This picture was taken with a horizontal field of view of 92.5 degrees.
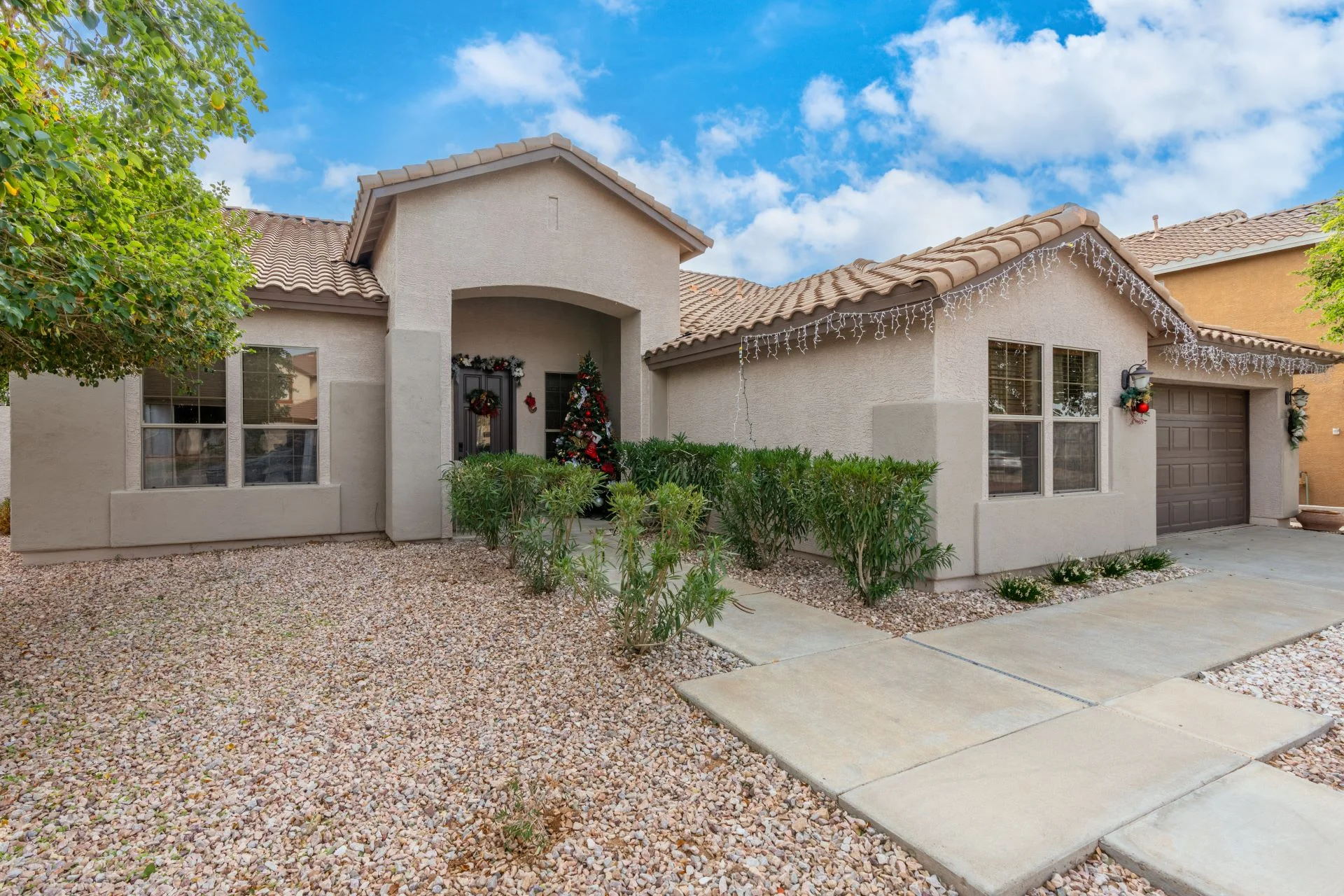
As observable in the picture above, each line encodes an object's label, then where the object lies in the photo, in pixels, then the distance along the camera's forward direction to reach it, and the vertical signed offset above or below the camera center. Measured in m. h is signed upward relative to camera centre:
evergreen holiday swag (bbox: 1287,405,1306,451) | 10.59 +0.46
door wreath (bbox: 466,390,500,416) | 10.81 +0.81
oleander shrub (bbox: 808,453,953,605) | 5.36 -0.58
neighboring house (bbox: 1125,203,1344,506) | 12.98 +3.63
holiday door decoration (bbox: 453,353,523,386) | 10.73 +1.48
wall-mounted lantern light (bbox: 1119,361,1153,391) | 7.58 +0.89
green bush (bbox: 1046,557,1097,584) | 6.66 -1.27
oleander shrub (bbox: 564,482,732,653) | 4.09 -0.81
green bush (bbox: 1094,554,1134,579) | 7.02 -1.27
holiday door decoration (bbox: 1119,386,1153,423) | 7.58 +0.61
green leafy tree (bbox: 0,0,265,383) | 3.01 +1.51
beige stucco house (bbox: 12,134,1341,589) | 6.50 +0.86
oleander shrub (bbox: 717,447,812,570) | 6.56 -0.57
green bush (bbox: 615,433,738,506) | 7.76 -0.16
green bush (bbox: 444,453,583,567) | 6.32 -0.44
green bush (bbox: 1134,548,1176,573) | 7.27 -1.25
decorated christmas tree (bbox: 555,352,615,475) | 10.53 +0.36
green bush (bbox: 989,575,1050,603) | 6.01 -1.31
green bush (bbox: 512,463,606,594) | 5.46 -0.67
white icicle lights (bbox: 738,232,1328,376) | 6.15 +1.47
